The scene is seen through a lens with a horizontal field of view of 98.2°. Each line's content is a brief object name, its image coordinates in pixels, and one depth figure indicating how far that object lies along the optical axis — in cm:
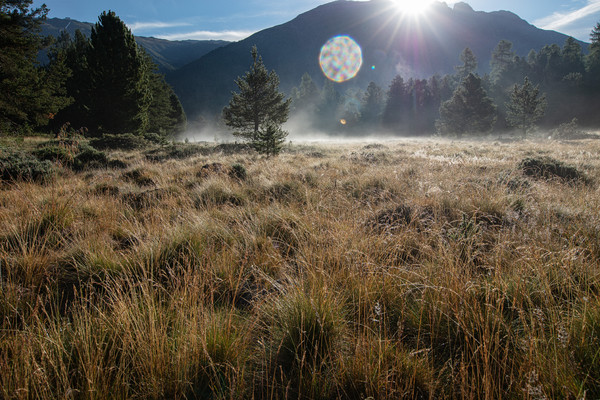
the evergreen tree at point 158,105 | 3145
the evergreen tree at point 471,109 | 3781
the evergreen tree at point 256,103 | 2500
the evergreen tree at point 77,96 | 2455
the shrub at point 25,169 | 579
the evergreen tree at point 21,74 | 1305
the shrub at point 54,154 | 882
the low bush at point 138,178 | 670
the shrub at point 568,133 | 2745
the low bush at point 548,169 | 711
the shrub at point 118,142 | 1638
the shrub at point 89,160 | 909
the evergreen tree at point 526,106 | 3478
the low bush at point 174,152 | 1383
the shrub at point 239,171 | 723
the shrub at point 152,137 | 2190
